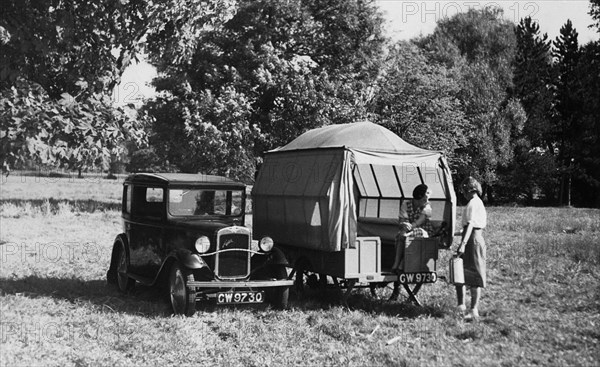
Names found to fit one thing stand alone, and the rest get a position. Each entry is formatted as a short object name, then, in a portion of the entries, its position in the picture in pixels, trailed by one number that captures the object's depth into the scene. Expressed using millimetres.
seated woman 10398
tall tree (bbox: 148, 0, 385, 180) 28375
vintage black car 9648
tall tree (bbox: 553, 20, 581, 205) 49719
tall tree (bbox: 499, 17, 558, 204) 46469
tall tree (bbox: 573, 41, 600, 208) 48031
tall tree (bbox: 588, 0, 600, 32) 40400
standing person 9422
